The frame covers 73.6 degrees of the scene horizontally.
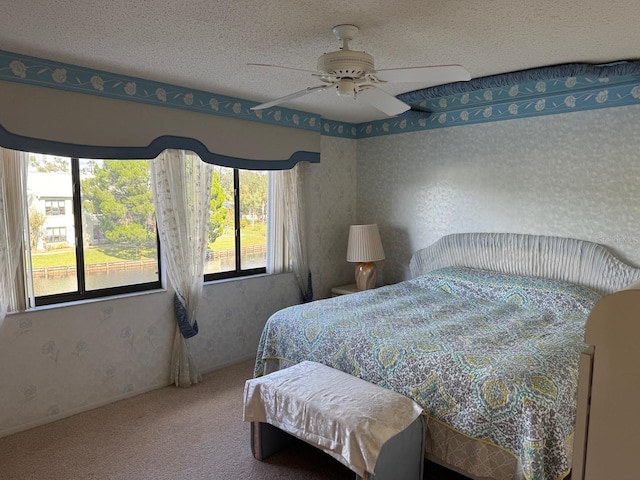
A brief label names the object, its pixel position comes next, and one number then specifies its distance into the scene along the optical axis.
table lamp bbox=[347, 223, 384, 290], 4.33
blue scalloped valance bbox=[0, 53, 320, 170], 2.67
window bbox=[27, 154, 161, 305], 2.95
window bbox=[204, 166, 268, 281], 3.92
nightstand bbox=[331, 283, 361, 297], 4.51
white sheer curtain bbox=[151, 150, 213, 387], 3.38
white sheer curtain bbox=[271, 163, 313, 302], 4.30
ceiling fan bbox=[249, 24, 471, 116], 2.05
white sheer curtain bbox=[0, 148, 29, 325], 2.69
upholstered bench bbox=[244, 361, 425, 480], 1.94
